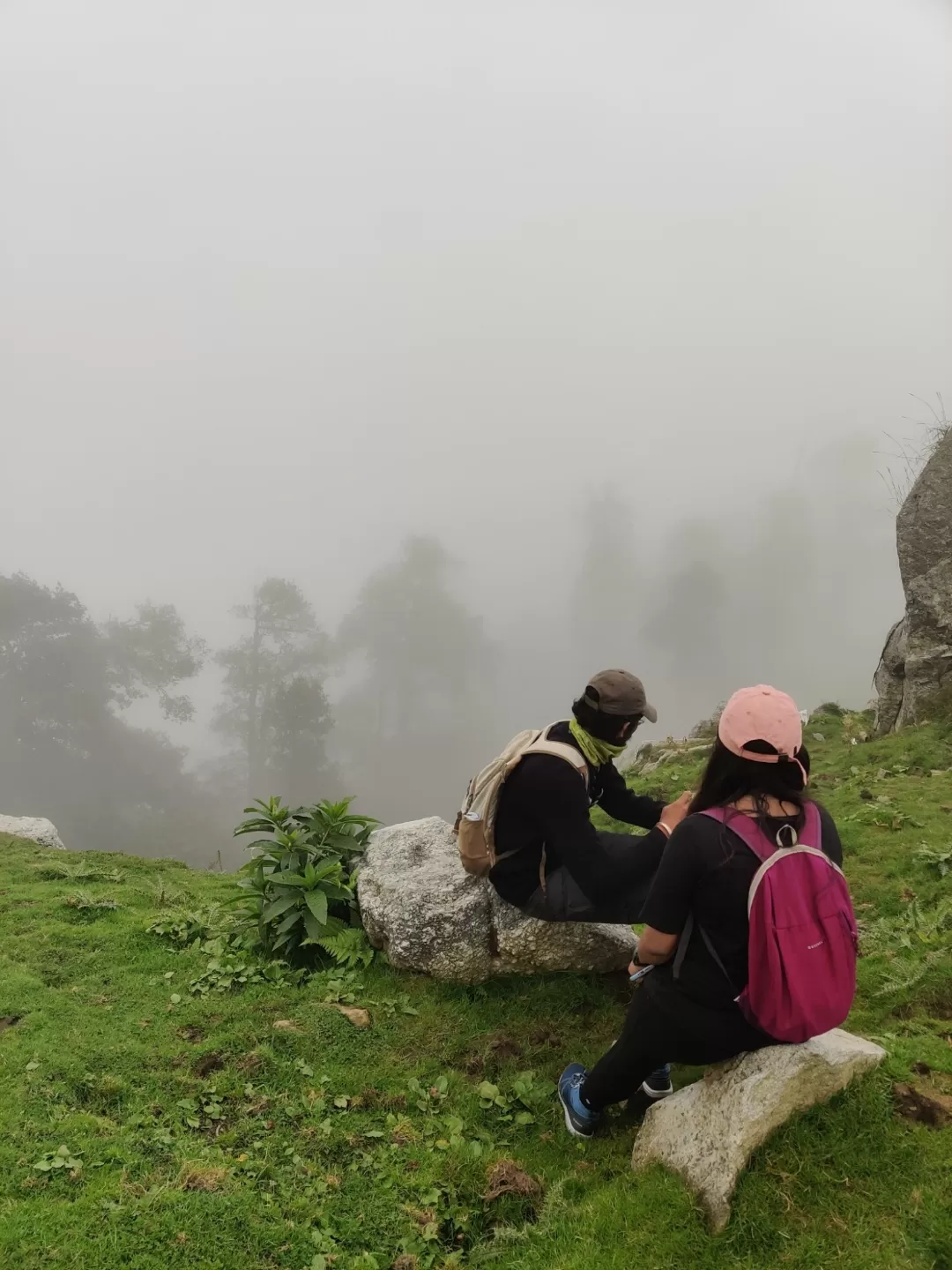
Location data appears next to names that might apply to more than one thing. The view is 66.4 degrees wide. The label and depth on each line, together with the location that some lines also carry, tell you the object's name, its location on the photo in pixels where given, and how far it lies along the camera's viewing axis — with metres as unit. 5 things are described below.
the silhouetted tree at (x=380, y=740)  84.06
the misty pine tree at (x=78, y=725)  66.19
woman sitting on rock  4.13
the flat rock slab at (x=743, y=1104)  4.20
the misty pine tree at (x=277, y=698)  72.62
